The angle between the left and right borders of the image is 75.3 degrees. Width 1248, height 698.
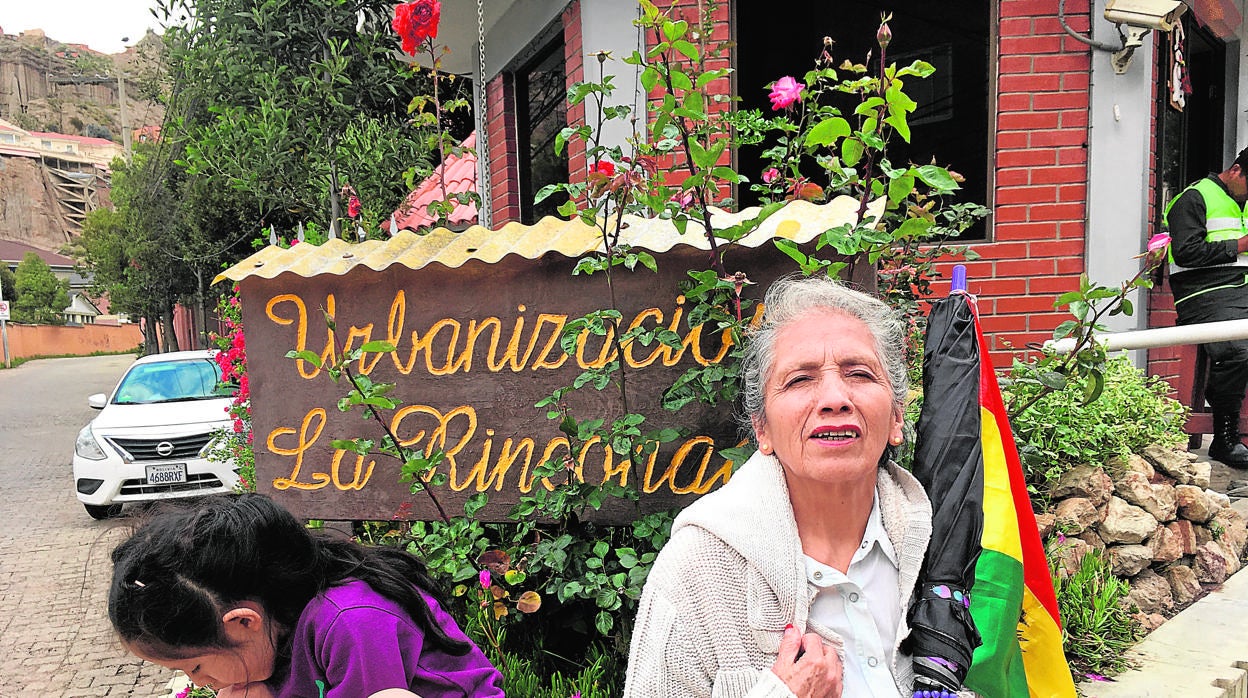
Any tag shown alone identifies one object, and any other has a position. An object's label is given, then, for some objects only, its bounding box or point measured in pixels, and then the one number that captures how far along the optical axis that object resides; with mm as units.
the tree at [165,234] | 12031
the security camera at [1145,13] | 3680
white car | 6859
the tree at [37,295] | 53500
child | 1532
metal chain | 7116
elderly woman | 1470
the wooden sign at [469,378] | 2156
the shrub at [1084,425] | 2742
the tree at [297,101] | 4668
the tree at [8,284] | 56688
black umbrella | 1520
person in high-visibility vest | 4297
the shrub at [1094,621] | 2408
